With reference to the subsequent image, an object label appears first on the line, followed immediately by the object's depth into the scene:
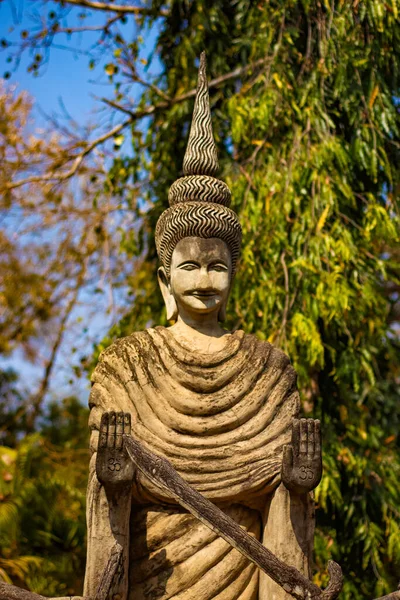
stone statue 5.13
